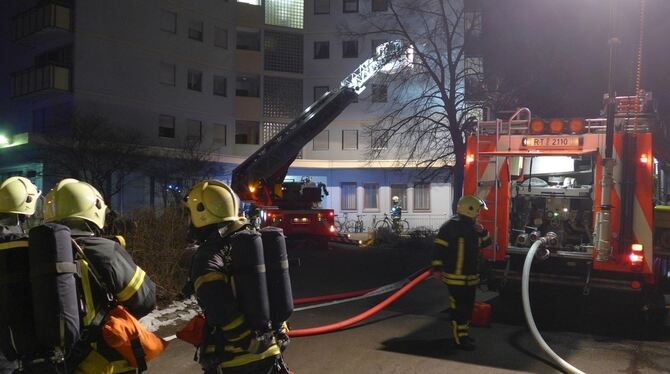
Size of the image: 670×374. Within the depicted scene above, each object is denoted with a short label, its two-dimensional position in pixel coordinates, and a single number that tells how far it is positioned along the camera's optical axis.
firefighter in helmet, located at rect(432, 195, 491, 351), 5.69
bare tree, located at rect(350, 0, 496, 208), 16.52
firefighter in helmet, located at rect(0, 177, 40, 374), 2.24
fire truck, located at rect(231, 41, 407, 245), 15.12
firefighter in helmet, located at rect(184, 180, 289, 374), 2.52
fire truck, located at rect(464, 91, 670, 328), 6.42
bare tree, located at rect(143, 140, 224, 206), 22.58
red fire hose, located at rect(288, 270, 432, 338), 6.16
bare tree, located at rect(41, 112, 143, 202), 18.34
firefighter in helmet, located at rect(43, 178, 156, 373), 2.40
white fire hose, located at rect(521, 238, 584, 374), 4.97
